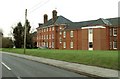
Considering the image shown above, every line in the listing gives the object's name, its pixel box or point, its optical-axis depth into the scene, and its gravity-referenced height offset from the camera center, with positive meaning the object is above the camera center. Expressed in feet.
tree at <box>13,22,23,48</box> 193.14 +7.55
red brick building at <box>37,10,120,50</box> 135.23 +7.49
